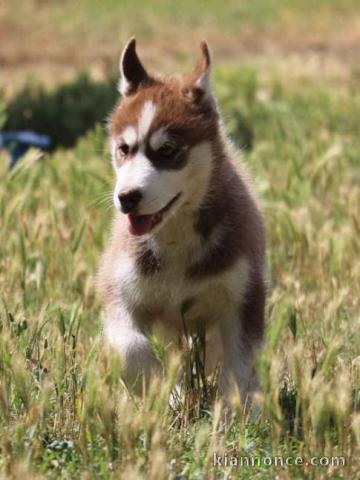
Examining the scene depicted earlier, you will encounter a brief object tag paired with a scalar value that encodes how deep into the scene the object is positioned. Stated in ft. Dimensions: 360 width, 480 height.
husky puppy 30.63
